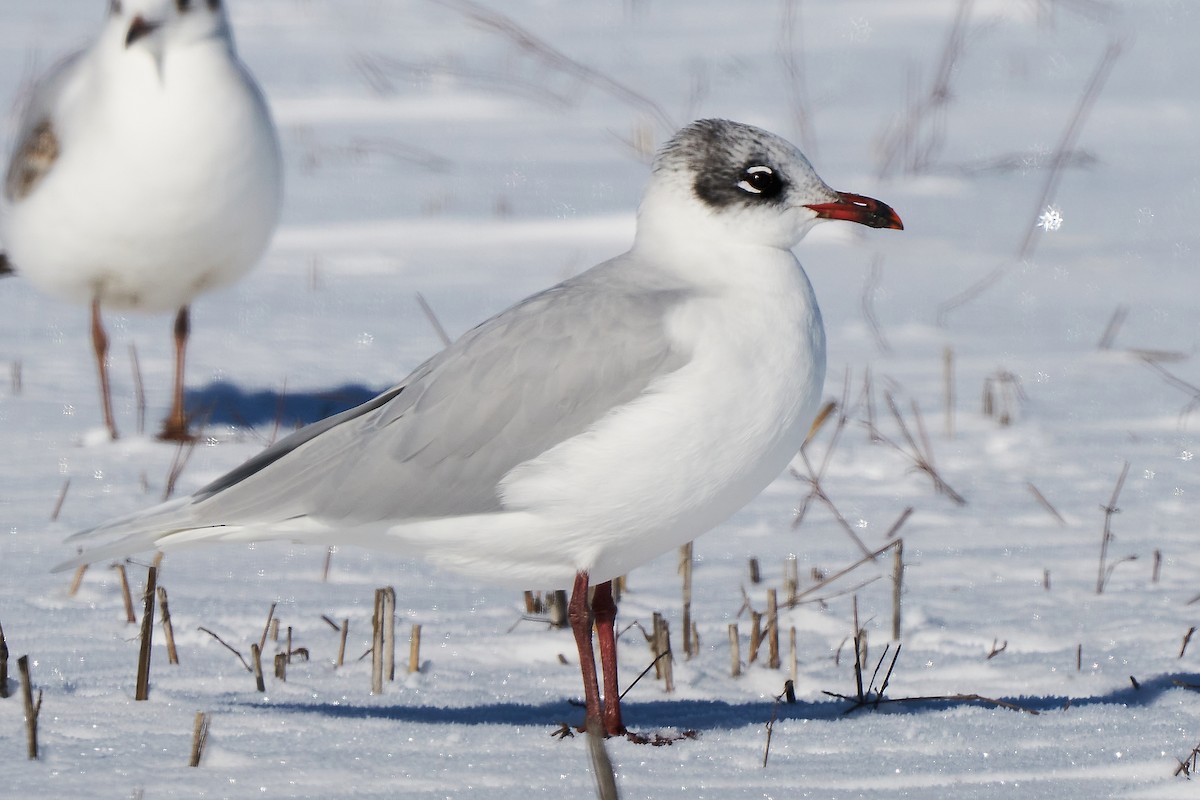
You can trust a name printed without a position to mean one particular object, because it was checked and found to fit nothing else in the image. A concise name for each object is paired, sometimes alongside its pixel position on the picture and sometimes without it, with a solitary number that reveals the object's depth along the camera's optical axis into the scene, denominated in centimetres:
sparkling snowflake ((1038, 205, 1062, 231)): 1911
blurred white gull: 1211
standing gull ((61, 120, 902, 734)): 655
